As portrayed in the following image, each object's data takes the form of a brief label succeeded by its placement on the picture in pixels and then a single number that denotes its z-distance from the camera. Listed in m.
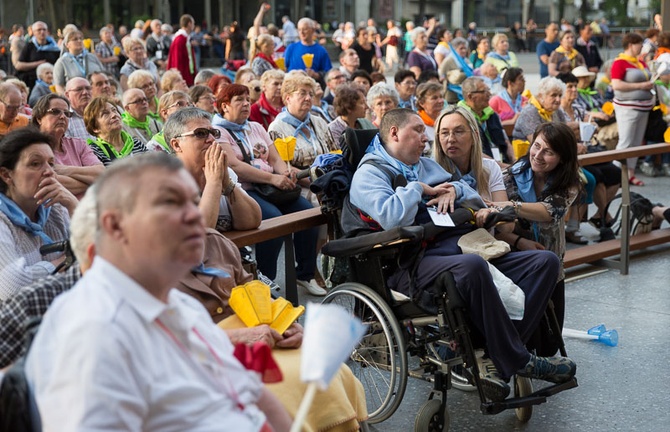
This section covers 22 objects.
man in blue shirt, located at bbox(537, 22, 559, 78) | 17.11
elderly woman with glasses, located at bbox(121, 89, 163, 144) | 7.16
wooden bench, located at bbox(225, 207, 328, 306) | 4.43
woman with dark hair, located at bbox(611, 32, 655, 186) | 11.05
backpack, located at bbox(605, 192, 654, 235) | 7.70
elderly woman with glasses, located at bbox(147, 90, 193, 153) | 6.98
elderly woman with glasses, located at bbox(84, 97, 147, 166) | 6.20
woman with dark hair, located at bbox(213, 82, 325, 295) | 6.12
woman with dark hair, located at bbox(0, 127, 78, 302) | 3.73
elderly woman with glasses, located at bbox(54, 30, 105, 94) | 11.09
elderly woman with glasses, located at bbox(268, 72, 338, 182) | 7.05
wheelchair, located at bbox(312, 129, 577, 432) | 4.03
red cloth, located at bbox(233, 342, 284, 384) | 2.42
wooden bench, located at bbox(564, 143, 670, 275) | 6.89
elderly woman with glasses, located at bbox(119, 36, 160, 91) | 11.92
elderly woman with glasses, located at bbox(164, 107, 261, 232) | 4.18
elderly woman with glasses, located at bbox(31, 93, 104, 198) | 5.36
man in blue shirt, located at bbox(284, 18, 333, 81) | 12.48
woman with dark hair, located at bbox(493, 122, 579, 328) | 5.11
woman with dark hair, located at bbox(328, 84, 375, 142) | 7.46
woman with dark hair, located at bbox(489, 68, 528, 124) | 10.53
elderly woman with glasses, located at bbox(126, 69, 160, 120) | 8.52
